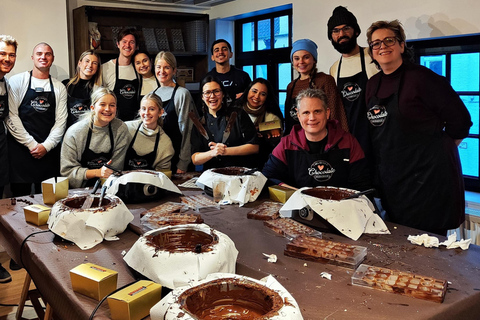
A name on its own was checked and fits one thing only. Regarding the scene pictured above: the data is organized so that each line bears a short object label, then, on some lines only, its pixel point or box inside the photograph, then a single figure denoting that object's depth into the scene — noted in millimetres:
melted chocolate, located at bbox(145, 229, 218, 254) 1525
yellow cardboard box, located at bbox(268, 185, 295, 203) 2252
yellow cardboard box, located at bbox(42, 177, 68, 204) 2303
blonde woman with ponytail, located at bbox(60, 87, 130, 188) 2838
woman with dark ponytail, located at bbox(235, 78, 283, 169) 3270
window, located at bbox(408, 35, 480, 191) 3242
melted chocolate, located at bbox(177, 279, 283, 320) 1129
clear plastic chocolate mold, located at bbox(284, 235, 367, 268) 1523
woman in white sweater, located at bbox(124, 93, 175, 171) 3037
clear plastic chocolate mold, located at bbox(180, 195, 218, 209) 2216
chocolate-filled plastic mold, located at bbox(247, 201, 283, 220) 2006
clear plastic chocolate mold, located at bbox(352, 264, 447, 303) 1305
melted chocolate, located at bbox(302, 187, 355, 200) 2018
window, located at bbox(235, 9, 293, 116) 4965
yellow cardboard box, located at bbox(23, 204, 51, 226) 2024
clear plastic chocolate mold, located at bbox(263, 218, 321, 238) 1812
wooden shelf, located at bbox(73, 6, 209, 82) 4641
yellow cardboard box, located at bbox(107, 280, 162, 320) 1202
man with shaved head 3576
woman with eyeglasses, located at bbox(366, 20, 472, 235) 2359
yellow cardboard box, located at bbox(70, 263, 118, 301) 1322
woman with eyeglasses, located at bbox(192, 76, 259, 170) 2994
